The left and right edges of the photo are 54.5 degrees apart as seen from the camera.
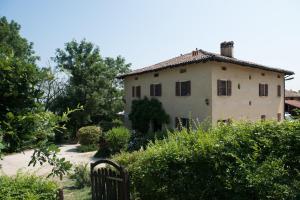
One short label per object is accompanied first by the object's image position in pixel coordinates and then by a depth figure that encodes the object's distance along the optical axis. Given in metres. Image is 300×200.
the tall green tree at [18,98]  2.53
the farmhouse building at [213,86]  19.55
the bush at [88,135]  22.86
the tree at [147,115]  22.64
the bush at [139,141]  17.22
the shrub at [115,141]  18.59
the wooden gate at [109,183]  6.62
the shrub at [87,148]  21.47
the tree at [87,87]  28.02
